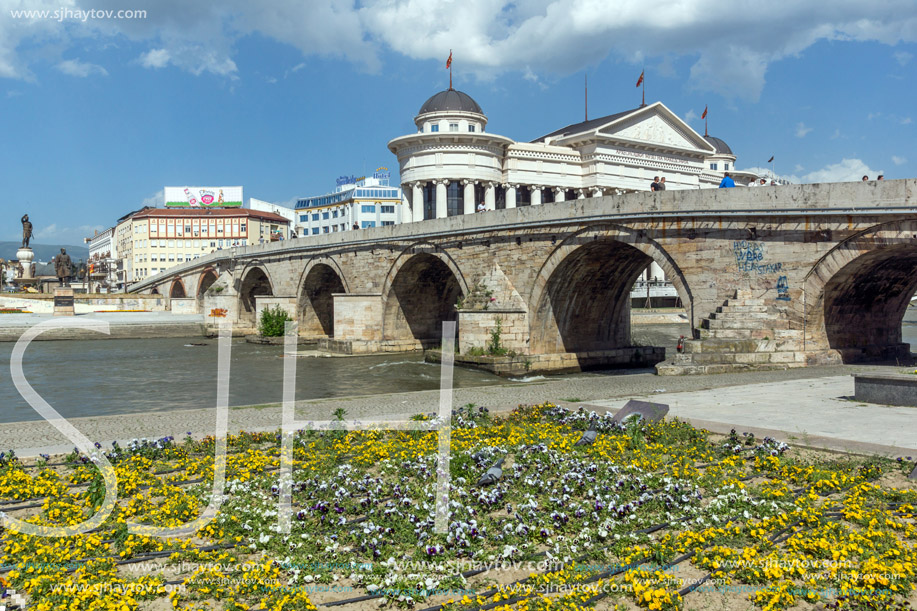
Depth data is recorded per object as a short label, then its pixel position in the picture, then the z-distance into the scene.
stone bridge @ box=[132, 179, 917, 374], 13.26
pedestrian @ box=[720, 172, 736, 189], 15.74
